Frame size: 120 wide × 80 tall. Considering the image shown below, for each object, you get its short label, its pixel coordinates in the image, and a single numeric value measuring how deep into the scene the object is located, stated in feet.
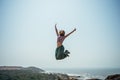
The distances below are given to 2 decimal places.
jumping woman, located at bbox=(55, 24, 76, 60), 17.28
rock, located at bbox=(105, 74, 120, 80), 84.54
